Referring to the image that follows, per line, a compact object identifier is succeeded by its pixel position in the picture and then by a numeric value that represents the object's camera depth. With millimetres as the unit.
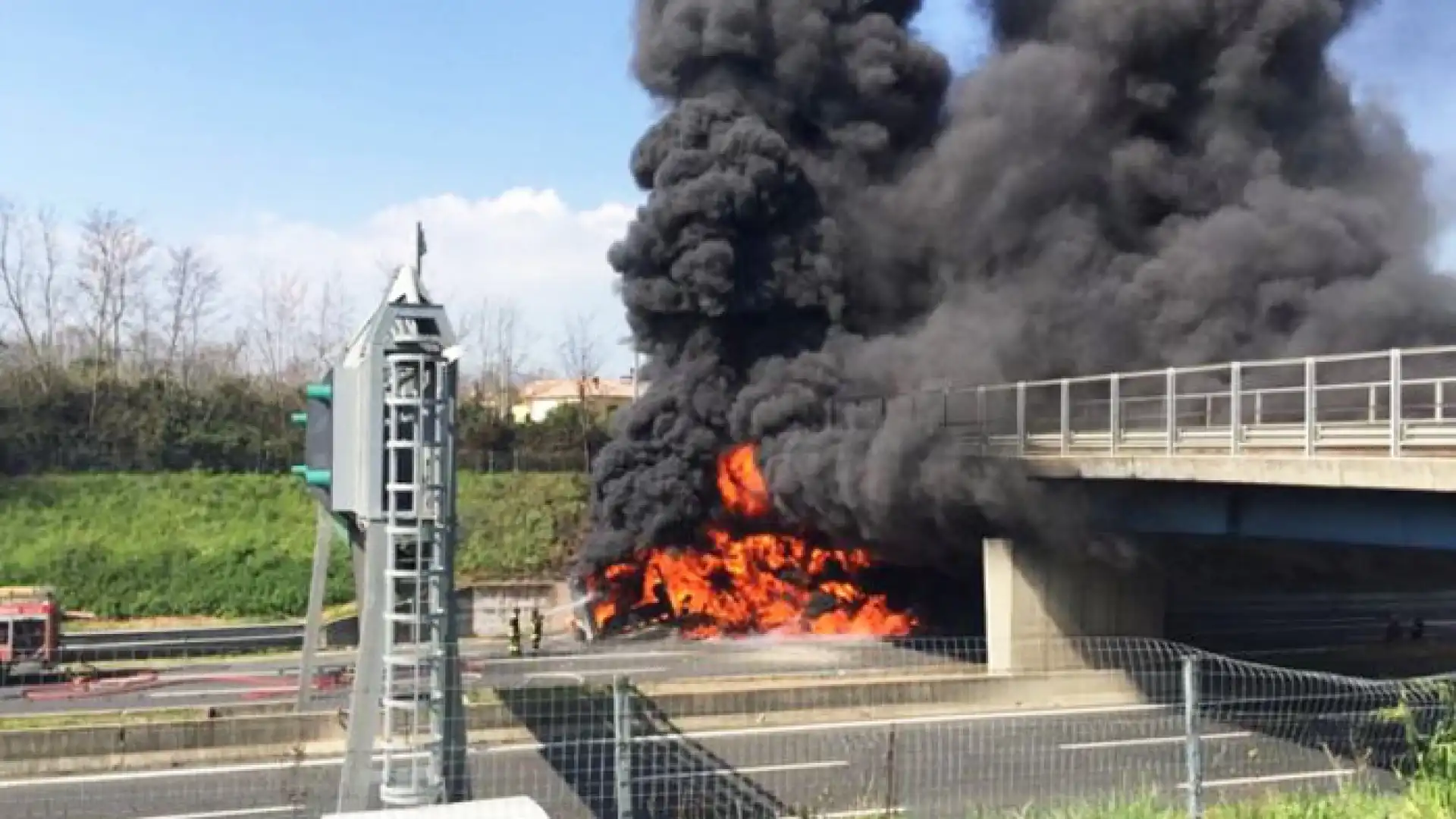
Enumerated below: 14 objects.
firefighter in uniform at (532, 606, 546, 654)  26172
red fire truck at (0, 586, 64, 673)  23406
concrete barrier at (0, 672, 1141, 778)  16938
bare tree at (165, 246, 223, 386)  62438
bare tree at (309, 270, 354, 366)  69438
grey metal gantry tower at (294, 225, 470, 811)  7980
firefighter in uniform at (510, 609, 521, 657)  25625
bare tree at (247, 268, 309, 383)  71312
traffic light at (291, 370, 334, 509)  8992
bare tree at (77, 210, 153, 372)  57750
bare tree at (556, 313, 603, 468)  44000
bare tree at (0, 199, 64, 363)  54050
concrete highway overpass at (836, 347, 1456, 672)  13969
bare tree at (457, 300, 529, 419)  71625
